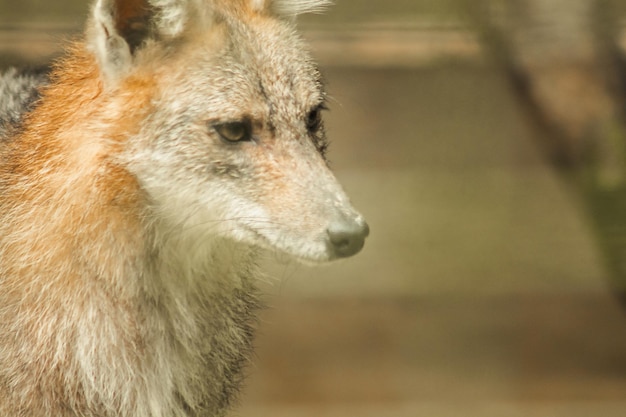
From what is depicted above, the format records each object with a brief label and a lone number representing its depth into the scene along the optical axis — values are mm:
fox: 6148
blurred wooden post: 8578
